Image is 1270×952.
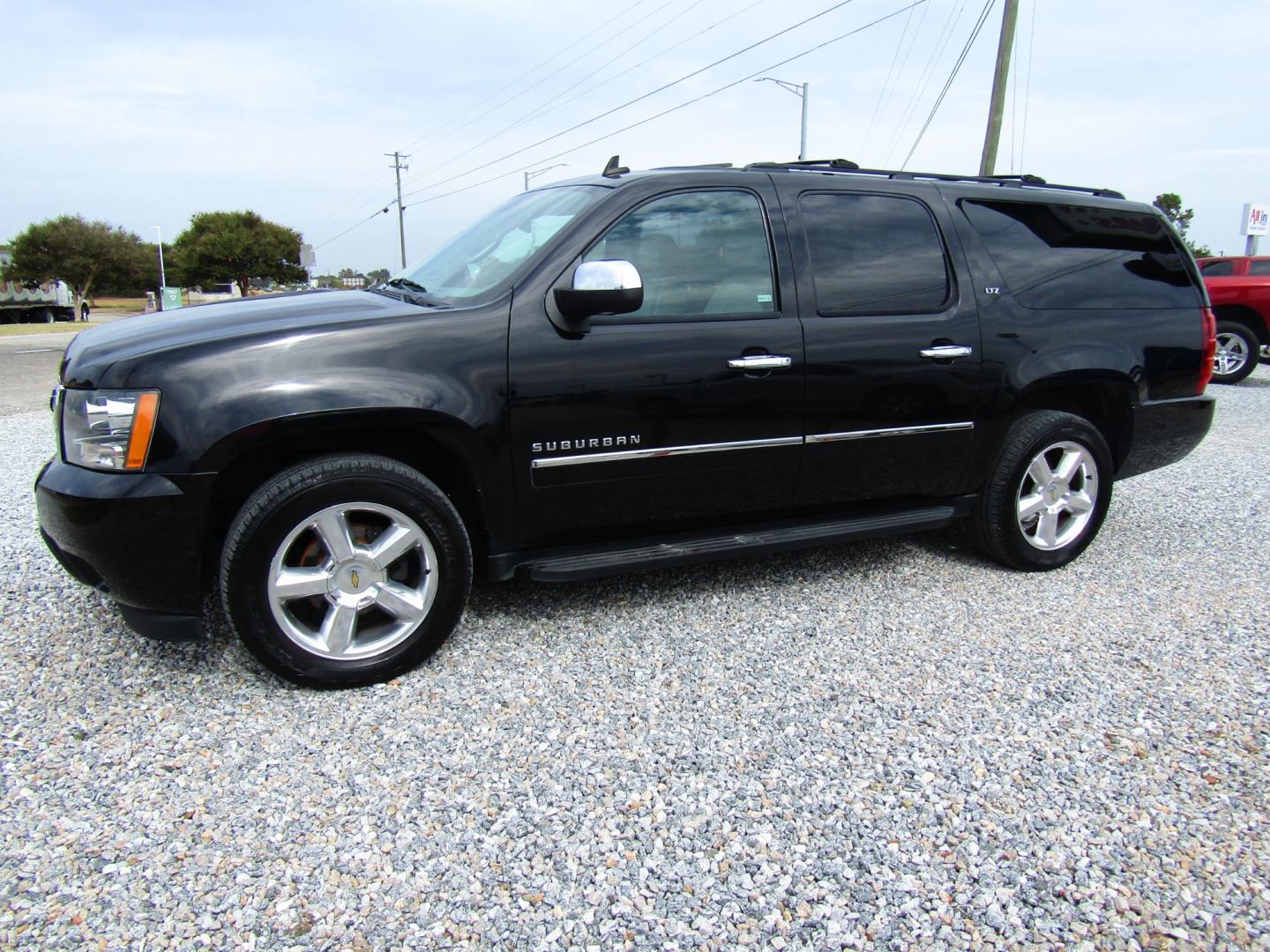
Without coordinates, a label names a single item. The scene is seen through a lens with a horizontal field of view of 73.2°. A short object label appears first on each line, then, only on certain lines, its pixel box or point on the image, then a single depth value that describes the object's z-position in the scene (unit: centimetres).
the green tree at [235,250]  5991
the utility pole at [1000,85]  1482
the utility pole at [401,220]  5472
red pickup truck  1188
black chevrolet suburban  273
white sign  2297
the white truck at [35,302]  4328
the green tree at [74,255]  5231
